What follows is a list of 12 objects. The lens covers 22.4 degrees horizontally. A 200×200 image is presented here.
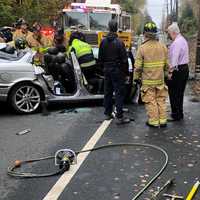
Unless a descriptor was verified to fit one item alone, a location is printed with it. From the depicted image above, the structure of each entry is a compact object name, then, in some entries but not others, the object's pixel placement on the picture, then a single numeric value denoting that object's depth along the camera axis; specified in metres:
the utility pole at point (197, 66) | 15.52
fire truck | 21.89
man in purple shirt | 8.72
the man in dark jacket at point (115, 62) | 8.78
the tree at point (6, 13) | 26.22
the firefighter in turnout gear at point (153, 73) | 8.34
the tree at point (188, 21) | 69.38
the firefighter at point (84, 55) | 10.27
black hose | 5.29
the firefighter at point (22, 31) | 14.48
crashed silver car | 9.60
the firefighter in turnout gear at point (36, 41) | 13.74
